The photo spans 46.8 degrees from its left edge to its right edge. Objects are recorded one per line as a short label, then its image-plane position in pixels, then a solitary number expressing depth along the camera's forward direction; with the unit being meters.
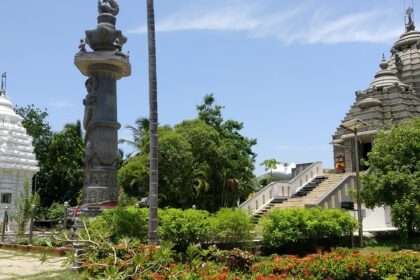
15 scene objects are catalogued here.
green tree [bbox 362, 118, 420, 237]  15.91
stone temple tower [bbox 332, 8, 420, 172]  27.97
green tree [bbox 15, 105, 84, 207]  36.88
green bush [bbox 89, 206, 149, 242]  12.30
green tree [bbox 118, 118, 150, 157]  33.31
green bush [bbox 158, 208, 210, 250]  13.15
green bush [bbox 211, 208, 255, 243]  13.90
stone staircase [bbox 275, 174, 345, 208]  21.27
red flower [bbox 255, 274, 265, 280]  6.89
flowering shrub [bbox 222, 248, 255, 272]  9.86
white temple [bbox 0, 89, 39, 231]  28.22
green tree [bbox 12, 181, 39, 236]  20.38
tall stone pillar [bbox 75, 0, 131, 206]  17.42
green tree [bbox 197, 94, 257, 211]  29.84
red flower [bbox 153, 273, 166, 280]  5.96
